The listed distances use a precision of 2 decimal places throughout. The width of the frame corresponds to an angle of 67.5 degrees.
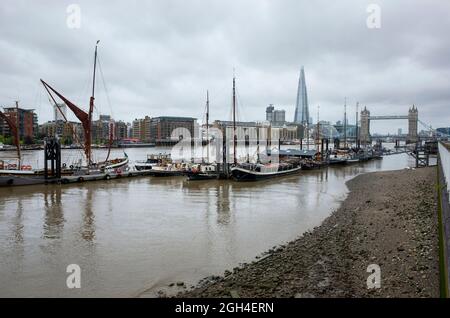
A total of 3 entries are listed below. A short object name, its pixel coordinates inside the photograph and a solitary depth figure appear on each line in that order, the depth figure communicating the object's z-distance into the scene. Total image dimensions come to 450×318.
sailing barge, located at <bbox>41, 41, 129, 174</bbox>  45.55
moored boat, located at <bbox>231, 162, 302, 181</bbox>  44.06
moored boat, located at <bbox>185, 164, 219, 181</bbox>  44.91
